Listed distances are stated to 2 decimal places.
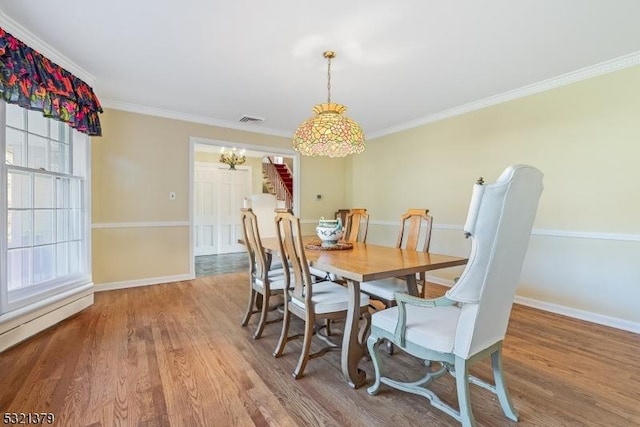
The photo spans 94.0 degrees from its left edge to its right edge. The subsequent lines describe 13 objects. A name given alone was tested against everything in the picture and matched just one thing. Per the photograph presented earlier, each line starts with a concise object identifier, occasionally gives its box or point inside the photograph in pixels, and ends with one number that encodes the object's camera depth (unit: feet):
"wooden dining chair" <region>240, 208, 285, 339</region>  8.02
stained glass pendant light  8.33
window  7.84
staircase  23.07
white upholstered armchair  3.93
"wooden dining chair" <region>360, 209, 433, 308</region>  7.20
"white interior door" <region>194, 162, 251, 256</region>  22.09
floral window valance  7.01
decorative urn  8.69
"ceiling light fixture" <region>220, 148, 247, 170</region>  22.34
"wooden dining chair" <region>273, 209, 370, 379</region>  6.23
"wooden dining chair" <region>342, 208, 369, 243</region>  10.79
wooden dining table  5.49
